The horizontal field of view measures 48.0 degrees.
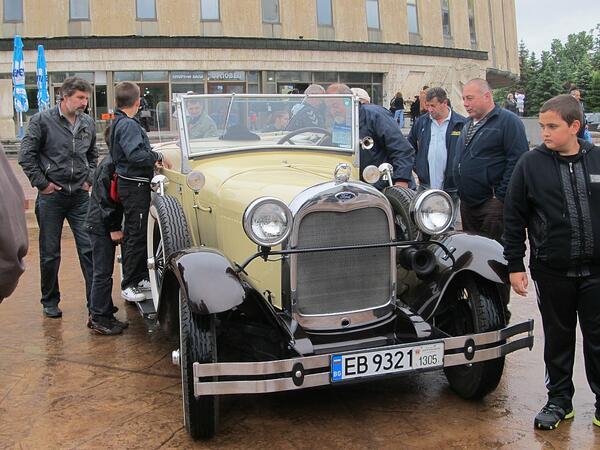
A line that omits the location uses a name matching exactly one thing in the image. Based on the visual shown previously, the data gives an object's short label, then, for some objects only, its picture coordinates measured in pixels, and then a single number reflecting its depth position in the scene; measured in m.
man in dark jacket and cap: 5.77
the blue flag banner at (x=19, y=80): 20.19
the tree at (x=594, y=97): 39.78
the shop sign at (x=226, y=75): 29.97
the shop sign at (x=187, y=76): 29.47
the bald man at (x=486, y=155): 4.96
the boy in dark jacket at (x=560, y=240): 3.54
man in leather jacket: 5.46
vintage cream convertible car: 3.50
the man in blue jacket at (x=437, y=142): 5.99
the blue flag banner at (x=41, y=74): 20.38
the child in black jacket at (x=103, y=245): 5.41
